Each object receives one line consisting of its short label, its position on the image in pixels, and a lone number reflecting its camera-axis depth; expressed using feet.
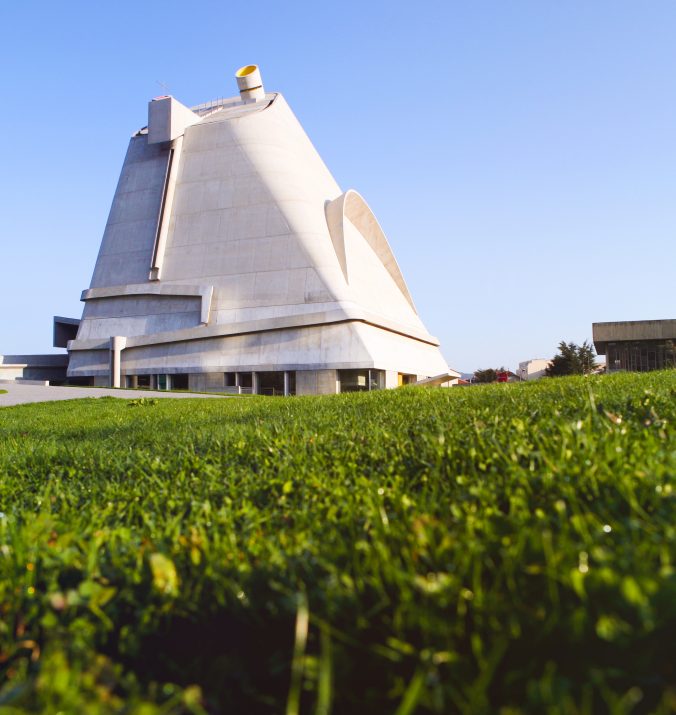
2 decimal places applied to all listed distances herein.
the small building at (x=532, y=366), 293.23
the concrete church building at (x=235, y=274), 114.62
